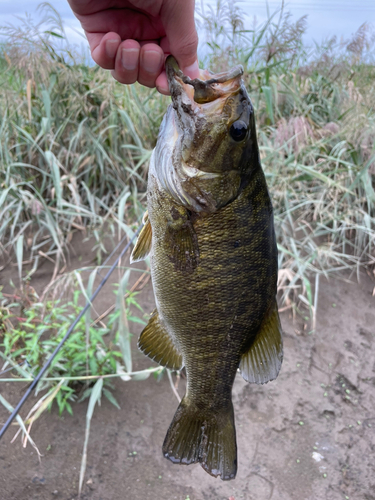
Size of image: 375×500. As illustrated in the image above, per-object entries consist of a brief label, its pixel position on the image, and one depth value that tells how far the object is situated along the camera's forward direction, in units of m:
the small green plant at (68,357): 0.52
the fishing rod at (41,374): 0.40
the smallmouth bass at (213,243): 0.25
